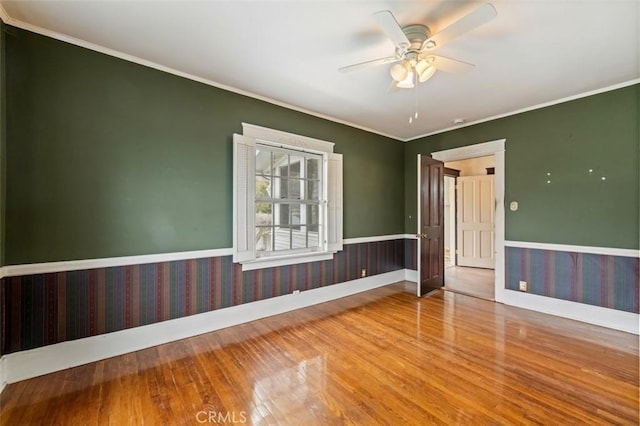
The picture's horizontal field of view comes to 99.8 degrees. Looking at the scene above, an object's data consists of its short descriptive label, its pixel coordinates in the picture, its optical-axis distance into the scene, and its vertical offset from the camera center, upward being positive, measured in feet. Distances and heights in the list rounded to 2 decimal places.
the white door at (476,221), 19.72 -0.77
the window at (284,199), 10.06 +0.55
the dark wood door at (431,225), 13.47 -0.74
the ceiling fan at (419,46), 5.32 +3.88
